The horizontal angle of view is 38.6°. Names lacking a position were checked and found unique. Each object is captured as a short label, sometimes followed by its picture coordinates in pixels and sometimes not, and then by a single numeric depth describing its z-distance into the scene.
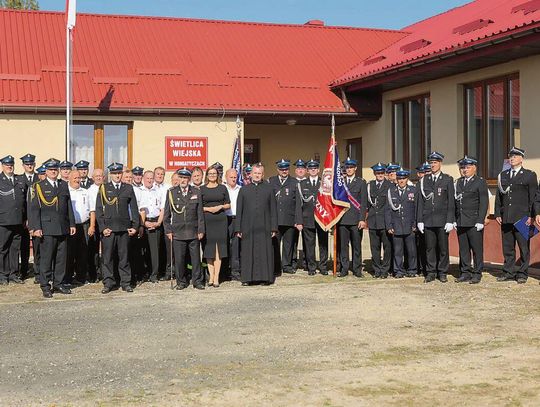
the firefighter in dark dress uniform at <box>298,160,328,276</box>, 12.37
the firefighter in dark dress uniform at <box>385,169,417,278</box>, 11.44
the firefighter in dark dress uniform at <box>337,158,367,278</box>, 11.81
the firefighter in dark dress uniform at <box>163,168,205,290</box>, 10.73
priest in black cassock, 11.04
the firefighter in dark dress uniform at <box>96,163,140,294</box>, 10.63
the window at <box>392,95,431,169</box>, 16.81
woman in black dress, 11.02
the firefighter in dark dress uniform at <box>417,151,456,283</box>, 11.08
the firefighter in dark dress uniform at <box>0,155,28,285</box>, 11.48
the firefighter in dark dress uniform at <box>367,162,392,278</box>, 11.66
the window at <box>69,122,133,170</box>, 17.45
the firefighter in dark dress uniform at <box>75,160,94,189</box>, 11.52
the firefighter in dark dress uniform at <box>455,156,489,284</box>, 10.96
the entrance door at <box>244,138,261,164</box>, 20.30
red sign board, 17.69
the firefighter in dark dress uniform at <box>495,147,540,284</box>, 10.89
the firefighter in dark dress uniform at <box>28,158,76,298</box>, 10.34
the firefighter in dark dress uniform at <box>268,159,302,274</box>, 12.32
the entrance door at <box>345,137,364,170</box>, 19.92
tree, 38.84
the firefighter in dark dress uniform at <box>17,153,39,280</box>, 11.80
